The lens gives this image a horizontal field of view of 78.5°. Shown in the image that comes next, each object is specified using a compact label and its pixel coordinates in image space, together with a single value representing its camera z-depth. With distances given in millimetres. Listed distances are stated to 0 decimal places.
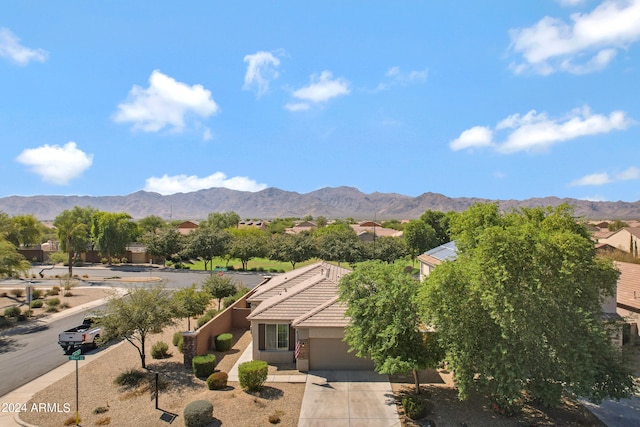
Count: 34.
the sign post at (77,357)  13330
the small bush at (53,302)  32094
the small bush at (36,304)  32375
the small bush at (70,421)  13880
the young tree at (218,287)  28922
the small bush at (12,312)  29125
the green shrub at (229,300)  28262
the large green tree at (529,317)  11977
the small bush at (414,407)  14039
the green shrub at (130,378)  17203
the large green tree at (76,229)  53156
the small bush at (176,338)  22203
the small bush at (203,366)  17797
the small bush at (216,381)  16531
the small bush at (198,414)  13438
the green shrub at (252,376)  16219
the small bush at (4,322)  27031
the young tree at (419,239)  64438
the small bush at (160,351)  20438
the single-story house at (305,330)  18516
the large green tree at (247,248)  56812
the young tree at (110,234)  63844
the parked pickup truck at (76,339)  20828
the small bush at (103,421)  13820
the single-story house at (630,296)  22875
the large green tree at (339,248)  57094
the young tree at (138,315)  17750
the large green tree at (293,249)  56094
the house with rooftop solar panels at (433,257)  29681
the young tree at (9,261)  29242
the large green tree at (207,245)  57250
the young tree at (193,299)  23470
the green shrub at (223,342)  21434
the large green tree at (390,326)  14664
